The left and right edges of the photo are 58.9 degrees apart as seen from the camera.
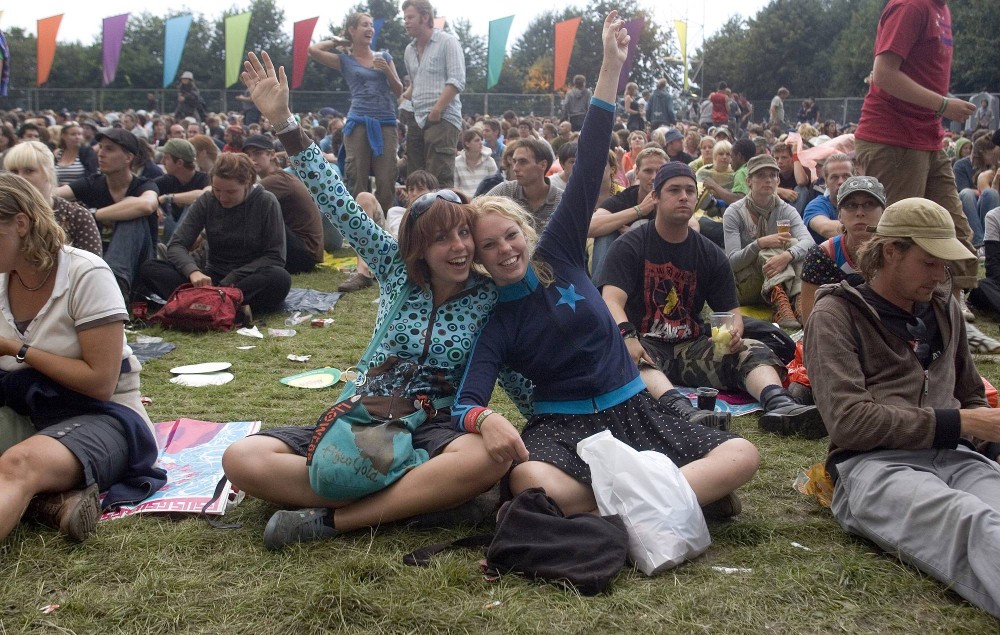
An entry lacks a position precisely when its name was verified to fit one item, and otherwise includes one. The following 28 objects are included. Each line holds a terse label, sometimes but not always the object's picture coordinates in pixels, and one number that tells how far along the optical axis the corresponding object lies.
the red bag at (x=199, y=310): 6.52
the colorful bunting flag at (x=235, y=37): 24.17
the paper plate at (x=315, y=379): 5.23
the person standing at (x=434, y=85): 8.77
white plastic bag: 2.78
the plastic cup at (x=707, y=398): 4.30
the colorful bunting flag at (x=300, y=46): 21.73
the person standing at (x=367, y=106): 9.04
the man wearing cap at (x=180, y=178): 8.27
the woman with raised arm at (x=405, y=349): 3.06
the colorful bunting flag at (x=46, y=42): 24.86
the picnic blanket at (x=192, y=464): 3.38
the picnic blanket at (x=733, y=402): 4.69
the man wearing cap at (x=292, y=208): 8.19
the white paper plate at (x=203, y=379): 5.26
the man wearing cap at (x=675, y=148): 11.36
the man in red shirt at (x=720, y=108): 22.95
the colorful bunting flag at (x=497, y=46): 22.36
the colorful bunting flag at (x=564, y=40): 22.19
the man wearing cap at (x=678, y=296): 4.67
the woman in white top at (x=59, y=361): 3.09
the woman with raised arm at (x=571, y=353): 3.09
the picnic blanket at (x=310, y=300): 7.25
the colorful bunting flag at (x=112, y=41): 26.20
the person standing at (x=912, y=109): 4.72
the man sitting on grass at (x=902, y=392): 2.80
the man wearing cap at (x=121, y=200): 6.79
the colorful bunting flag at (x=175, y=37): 26.00
